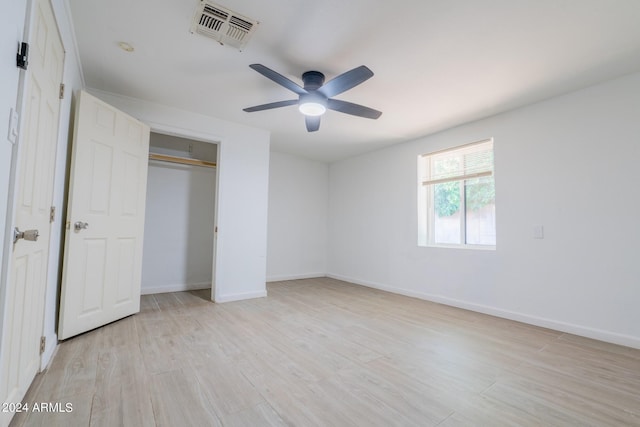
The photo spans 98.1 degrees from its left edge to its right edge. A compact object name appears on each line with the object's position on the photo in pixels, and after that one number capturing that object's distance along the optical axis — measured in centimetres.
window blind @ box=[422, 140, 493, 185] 356
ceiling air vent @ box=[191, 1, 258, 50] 184
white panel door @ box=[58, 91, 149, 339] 237
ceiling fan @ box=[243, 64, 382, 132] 209
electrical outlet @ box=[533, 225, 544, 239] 296
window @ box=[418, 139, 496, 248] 355
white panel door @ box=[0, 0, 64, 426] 128
